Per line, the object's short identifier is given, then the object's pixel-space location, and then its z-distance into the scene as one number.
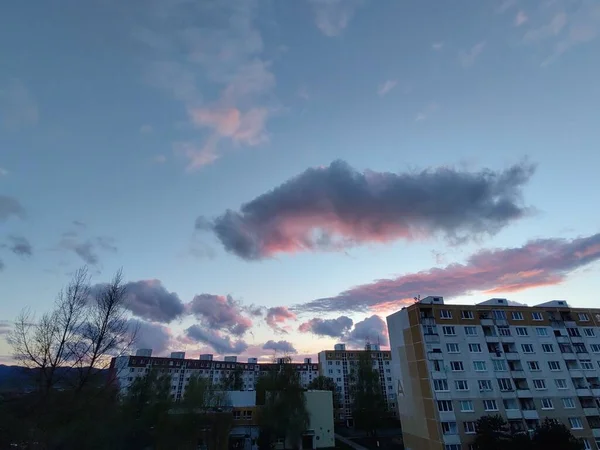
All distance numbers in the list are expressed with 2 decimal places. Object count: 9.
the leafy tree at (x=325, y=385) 94.69
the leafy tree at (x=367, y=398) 68.56
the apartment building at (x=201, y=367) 104.38
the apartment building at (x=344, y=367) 109.02
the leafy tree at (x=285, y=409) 52.84
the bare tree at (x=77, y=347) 16.78
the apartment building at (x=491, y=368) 42.06
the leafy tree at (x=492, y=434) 37.06
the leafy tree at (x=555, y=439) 36.06
